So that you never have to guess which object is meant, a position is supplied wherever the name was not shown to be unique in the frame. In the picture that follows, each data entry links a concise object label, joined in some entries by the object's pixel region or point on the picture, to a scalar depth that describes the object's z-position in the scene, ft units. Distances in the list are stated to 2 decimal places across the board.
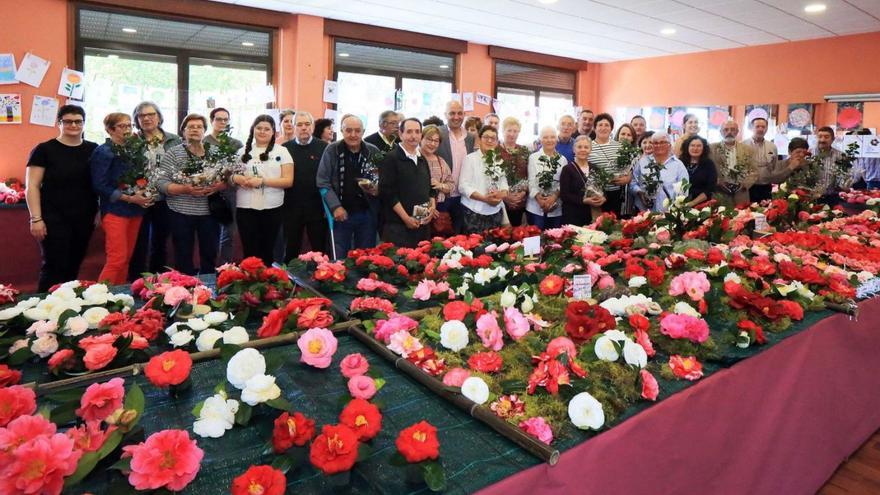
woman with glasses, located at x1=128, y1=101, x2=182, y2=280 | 11.91
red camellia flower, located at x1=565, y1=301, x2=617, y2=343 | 5.03
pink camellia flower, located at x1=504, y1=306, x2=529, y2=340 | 5.24
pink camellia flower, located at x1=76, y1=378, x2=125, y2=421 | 3.35
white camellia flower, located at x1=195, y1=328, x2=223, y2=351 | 5.00
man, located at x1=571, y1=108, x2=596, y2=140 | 17.34
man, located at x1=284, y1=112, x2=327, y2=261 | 12.85
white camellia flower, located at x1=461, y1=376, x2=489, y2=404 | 4.15
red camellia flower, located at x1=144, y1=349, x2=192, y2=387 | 3.85
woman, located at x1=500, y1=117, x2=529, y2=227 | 12.71
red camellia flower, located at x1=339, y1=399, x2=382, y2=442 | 3.39
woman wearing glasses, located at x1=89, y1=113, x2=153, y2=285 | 11.13
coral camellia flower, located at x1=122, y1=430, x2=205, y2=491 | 2.94
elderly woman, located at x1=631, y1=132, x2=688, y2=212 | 13.23
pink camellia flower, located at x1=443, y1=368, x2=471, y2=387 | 4.39
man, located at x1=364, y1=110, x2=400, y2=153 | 14.19
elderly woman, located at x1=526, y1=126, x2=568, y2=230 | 13.26
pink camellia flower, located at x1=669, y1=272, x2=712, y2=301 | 6.37
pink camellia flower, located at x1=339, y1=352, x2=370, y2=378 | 4.36
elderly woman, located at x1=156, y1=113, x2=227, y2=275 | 11.48
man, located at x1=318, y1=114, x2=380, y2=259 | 12.01
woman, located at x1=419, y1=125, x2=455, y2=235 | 12.03
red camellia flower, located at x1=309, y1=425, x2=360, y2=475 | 3.06
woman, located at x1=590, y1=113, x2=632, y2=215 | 13.89
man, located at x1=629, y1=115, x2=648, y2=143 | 19.62
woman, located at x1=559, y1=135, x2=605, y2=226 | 13.06
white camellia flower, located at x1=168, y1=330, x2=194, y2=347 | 4.99
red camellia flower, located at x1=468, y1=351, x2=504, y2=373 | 4.62
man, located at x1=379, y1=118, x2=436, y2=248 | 11.59
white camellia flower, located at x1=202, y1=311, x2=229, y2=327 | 5.38
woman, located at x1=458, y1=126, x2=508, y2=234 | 12.55
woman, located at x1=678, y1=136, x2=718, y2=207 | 14.94
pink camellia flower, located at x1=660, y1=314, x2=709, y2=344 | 5.32
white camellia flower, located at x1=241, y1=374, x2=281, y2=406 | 3.73
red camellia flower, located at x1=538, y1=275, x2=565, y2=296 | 6.42
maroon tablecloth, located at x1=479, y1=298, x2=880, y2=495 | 4.02
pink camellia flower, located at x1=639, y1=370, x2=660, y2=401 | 4.44
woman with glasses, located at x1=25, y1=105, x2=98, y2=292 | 10.79
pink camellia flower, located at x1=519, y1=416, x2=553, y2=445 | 3.80
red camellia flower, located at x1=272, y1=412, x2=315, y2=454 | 3.28
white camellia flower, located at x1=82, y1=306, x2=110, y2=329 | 5.35
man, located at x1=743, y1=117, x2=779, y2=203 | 17.39
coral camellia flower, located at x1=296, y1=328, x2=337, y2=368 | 4.60
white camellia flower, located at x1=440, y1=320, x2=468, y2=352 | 5.02
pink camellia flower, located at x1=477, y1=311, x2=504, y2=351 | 5.02
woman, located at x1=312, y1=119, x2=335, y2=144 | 15.38
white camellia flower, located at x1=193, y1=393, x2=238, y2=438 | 3.61
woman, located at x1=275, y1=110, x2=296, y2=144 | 15.47
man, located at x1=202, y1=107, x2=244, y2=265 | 12.90
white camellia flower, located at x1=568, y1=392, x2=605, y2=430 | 3.95
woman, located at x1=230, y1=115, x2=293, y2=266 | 11.90
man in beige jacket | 15.38
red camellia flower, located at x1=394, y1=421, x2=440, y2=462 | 3.17
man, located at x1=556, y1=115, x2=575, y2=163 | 15.69
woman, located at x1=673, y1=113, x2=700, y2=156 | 16.11
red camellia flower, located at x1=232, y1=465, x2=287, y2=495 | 2.89
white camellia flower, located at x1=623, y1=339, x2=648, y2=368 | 4.68
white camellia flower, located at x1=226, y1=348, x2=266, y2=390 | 3.92
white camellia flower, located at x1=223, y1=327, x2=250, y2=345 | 4.99
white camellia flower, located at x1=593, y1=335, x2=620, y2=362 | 4.72
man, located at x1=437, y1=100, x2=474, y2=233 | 13.75
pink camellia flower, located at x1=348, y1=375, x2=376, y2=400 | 3.95
